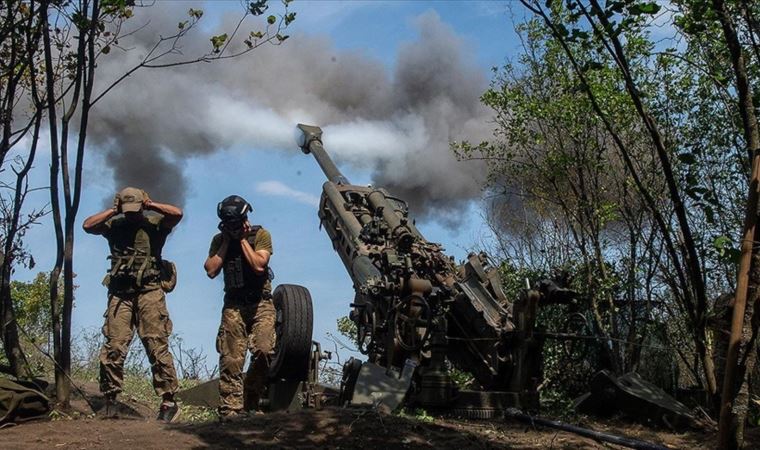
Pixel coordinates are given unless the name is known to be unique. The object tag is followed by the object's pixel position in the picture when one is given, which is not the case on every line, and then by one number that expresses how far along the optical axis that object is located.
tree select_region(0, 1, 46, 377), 6.96
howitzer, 7.52
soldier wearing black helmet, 7.09
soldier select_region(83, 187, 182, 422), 6.75
